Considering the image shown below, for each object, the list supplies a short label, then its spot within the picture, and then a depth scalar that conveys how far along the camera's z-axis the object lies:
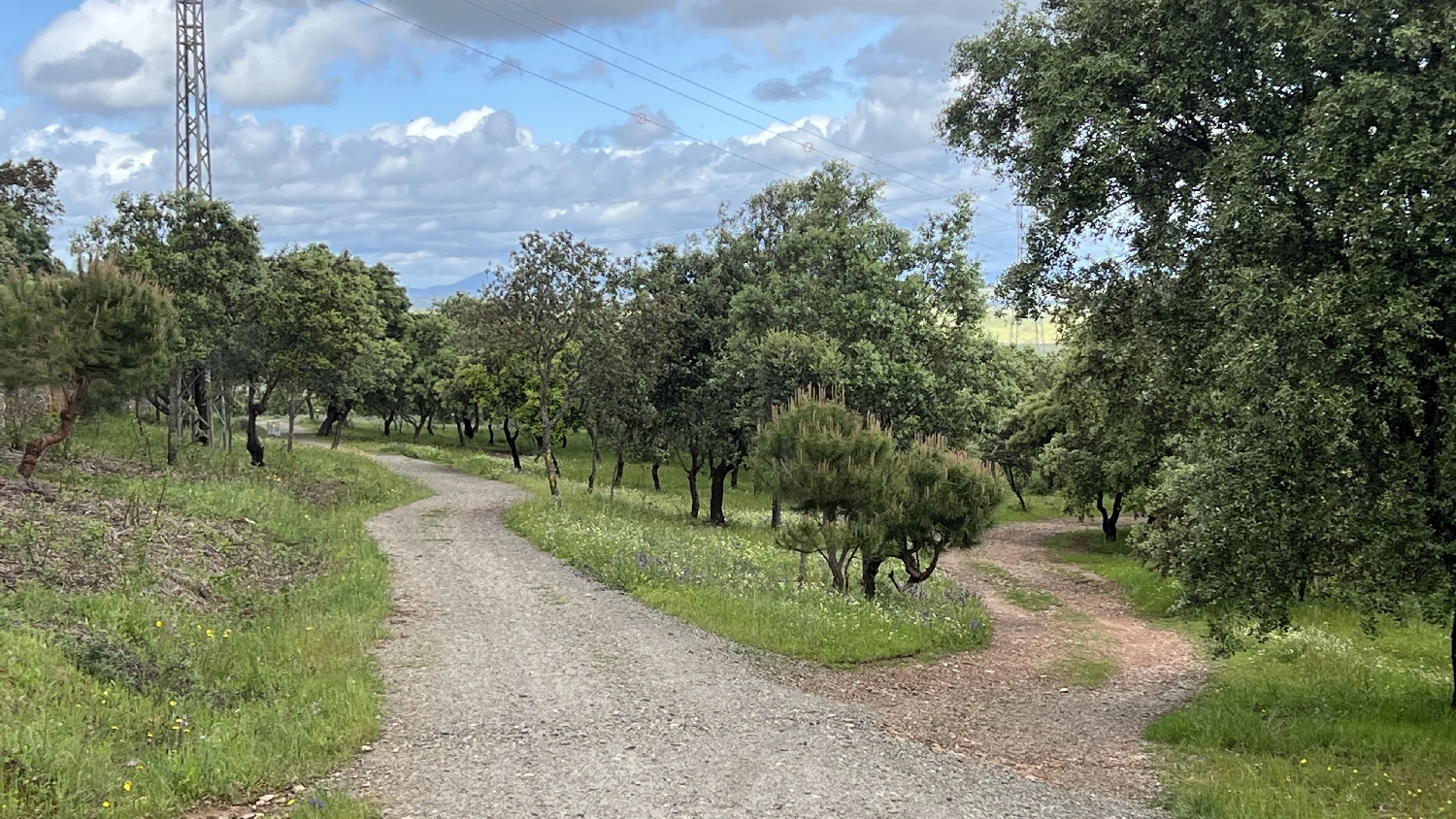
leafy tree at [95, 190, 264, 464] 25.11
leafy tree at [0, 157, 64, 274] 35.62
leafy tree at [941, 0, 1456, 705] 8.34
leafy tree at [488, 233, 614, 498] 26.64
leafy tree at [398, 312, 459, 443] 61.38
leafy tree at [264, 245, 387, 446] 28.52
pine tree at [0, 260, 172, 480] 16.56
